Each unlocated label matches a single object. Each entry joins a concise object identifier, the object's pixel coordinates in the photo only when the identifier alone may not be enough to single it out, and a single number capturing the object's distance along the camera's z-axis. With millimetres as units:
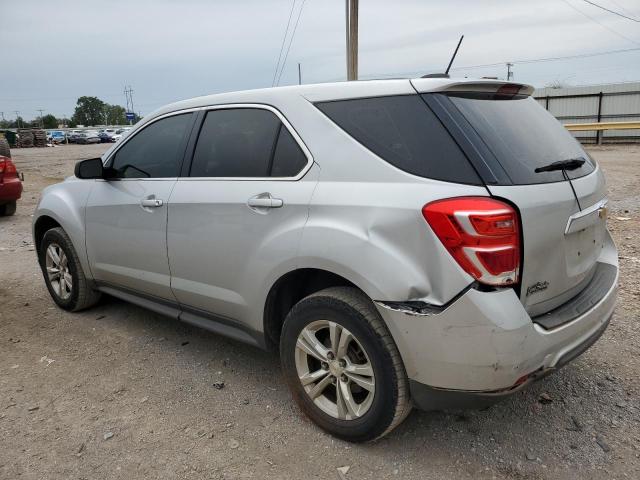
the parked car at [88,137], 61906
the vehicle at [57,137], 66438
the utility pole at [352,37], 10188
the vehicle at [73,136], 65400
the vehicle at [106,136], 63062
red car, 9594
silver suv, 2168
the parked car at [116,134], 62809
